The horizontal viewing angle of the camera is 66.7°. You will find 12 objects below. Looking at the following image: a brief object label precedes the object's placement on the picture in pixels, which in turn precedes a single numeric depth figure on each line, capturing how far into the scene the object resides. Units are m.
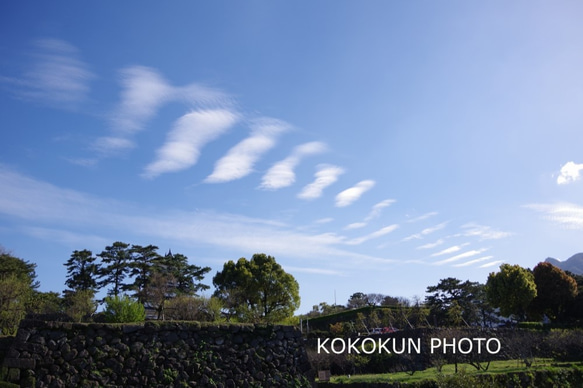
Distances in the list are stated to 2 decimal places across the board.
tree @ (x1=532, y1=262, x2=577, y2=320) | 36.16
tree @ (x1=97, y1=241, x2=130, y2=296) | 35.69
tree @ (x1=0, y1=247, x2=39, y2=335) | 22.70
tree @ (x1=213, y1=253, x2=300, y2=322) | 37.50
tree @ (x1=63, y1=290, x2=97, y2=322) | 28.06
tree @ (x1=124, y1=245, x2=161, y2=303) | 34.81
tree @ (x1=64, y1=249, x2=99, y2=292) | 36.31
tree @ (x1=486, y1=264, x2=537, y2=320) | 34.62
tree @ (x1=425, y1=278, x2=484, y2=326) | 43.16
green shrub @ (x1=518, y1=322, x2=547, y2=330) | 28.86
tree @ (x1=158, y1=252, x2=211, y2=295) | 37.16
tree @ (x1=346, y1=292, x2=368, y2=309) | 65.71
